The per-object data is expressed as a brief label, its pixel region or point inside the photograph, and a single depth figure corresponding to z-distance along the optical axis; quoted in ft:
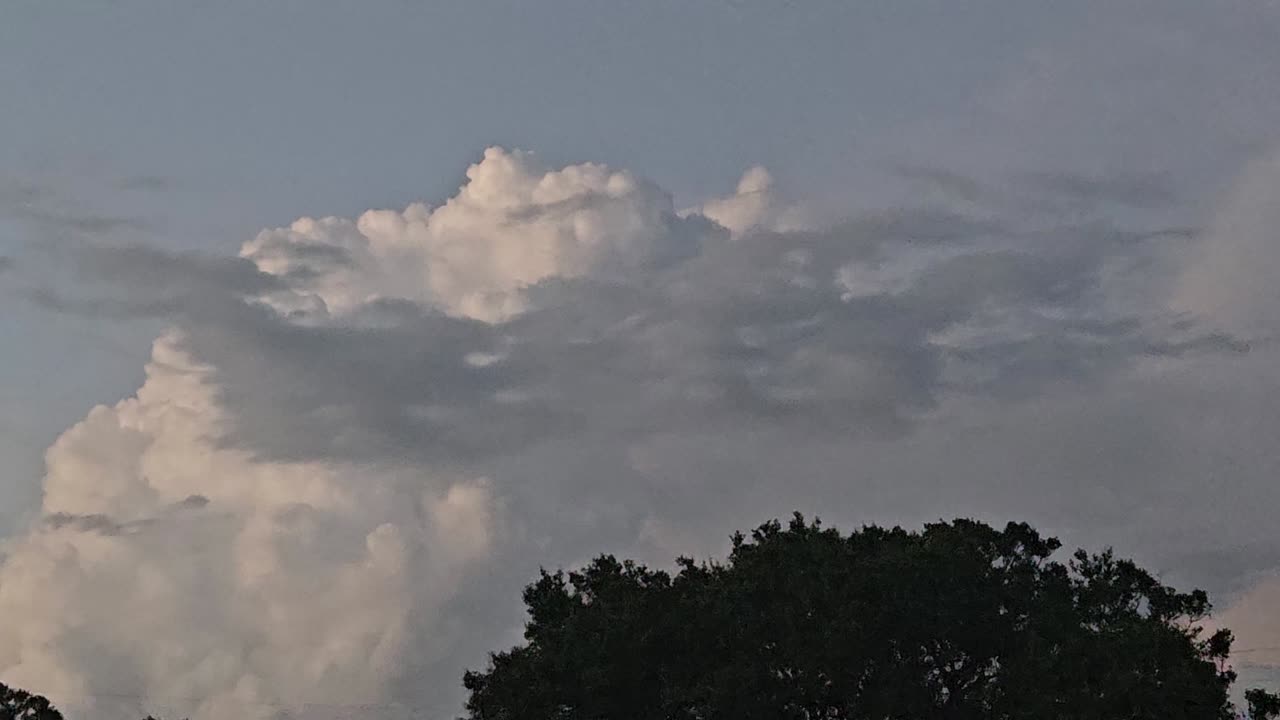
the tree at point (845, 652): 269.03
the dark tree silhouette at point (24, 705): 476.13
